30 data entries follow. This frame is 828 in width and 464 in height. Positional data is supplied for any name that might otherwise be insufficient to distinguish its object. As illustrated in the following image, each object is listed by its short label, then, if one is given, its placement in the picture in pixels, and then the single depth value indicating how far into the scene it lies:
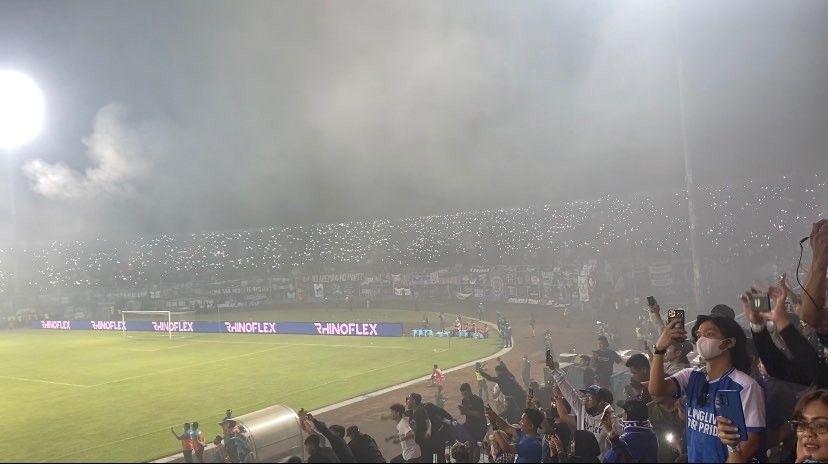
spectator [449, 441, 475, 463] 5.75
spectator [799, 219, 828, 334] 4.81
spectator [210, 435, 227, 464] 9.31
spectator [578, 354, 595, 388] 12.06
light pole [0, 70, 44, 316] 35.94
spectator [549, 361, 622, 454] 6.67
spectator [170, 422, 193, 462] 14.63
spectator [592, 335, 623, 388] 13.21
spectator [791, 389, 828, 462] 3.84
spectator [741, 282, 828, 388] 4.49
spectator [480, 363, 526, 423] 11.63
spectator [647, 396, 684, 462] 6.47
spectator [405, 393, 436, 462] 8.61
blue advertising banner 44.66
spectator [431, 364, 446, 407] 22.56
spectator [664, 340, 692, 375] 6.57
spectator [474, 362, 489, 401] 20.97
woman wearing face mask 4.16
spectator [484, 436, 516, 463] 6.40
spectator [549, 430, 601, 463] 5.61
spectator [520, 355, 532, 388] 21.04
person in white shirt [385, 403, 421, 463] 8.44
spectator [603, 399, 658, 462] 5.40
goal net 56.12
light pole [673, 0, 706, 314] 27.16
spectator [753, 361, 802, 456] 4.64
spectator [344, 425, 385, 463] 6.59
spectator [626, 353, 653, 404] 6.95
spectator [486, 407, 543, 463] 5.90
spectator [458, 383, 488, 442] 10.02
